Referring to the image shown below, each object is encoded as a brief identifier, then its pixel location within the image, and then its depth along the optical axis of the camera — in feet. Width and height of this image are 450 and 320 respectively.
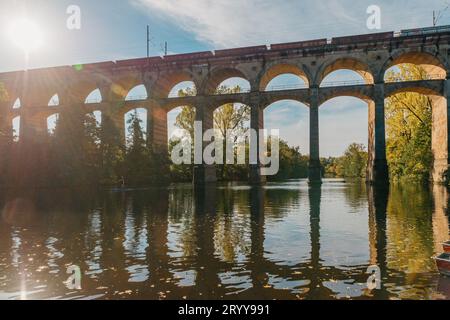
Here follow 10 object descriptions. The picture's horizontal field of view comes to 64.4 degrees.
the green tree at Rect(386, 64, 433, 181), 150.41
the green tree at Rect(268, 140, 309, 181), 272.51
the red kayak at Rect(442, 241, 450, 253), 26.81
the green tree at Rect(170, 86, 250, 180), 207.21
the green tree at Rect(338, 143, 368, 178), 388.57
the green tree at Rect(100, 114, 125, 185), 145.07
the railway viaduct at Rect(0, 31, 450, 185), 136.56
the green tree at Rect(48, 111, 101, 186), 130.11
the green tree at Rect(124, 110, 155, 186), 154.40
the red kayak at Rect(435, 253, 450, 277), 24.86
